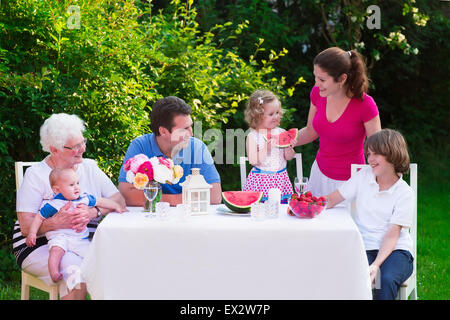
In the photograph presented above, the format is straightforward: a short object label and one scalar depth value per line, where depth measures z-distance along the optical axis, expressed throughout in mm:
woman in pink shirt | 4184
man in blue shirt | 3922
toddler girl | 4527
